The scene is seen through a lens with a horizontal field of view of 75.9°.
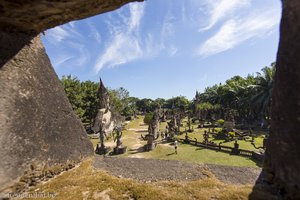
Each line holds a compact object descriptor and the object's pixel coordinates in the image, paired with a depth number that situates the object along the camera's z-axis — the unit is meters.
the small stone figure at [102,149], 23.36
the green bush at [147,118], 43.73
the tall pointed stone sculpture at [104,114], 26.95
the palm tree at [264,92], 34.94
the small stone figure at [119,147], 23.72
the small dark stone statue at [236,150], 20.91
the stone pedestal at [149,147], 24.78
